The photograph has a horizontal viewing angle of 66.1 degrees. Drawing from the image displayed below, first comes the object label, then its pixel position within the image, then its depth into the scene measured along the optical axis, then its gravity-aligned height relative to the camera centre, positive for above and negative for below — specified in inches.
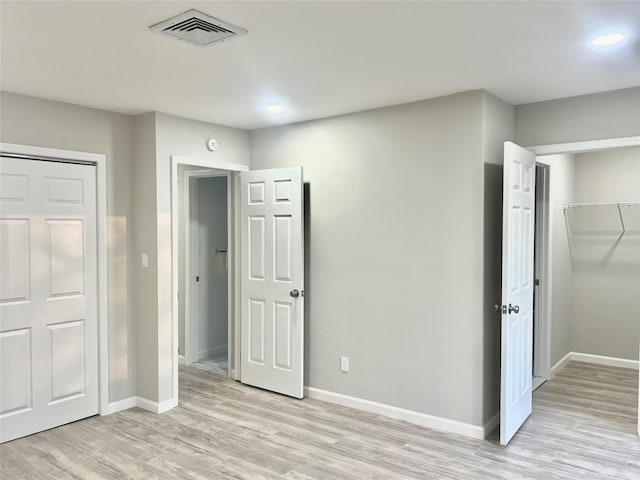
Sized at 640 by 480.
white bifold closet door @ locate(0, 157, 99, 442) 137.1 -18.3
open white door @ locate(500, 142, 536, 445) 132.0 -16.2
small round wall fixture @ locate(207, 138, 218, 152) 176.6 +31.9
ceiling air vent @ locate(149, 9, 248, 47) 88.0 +38.5
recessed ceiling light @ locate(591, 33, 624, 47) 98.3 +39.1
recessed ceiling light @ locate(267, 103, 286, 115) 152.9 +39.3
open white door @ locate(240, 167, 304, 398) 171.5 -17.1
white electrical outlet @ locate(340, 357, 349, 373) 165.9 -44.8
